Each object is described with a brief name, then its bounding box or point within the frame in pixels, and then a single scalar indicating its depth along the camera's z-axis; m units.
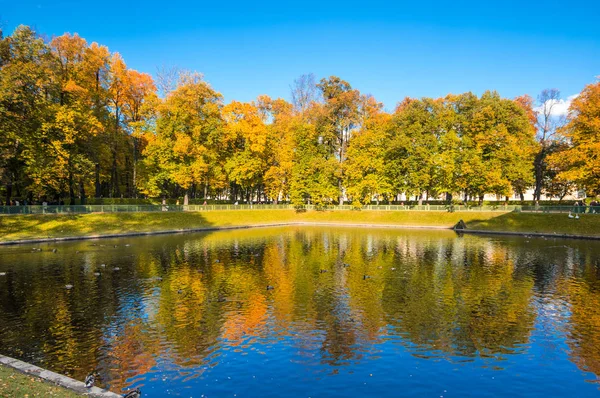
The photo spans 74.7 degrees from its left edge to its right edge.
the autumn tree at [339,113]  85.06
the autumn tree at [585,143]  57.66
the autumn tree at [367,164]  82.44
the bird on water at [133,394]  11.36
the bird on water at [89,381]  11.63
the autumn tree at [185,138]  69.94
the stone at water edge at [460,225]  64.62
